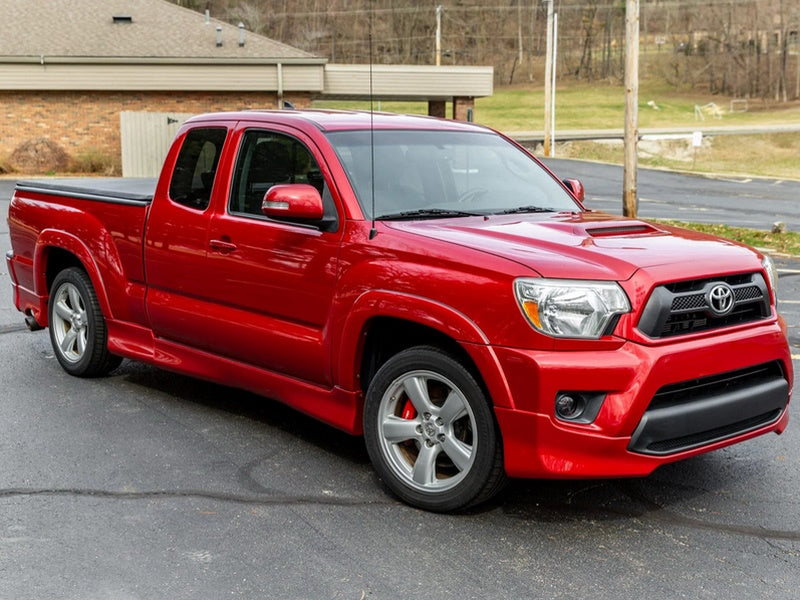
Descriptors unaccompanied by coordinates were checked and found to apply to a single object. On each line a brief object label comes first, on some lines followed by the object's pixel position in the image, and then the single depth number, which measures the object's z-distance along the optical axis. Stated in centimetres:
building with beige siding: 3453
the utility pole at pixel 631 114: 1764
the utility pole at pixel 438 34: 5544
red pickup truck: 429
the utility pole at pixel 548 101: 4553
